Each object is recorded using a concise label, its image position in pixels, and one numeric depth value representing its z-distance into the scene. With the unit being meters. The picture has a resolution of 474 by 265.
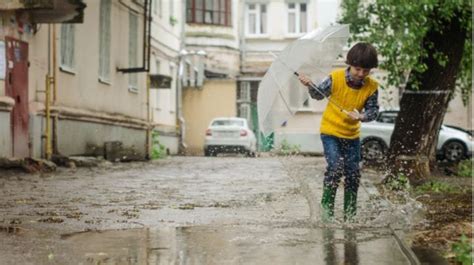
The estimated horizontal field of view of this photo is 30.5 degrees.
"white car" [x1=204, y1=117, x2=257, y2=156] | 33.78
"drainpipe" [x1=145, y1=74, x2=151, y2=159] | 27.03
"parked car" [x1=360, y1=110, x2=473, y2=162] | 27.19
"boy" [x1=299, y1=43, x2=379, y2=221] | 7.08
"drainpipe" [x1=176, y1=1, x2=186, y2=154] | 38.50
